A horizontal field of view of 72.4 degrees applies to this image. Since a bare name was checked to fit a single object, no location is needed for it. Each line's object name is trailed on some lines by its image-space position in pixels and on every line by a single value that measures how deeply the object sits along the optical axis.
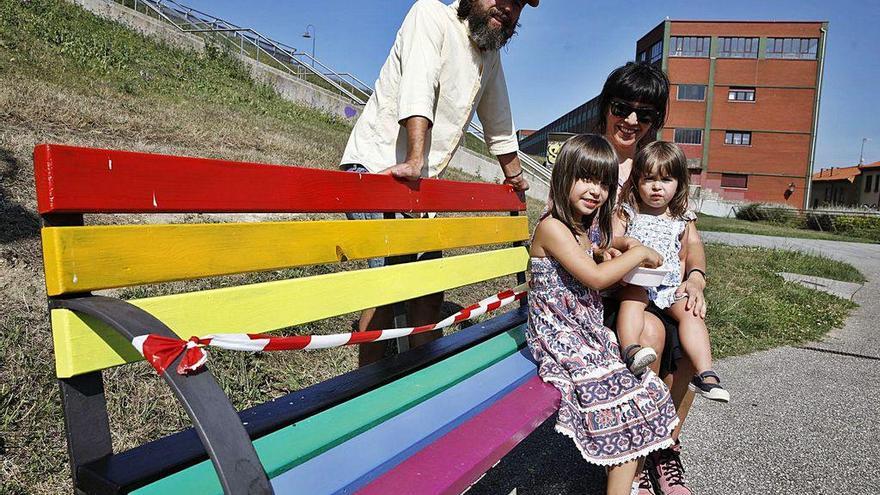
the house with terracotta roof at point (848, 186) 67.38
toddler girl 2.45
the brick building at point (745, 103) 50.25
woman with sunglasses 2.49
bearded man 2.49
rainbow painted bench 1.21
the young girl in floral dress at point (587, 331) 2.01
